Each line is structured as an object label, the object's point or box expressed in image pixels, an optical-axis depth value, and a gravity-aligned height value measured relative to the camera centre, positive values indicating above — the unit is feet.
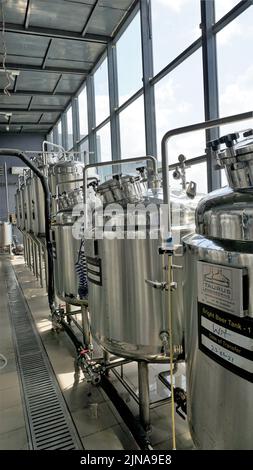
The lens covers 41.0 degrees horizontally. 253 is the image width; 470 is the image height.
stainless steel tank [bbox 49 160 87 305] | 7.19 -0.60
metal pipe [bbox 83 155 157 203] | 4.93 +0.99
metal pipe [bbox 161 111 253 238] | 3.10 +0.81
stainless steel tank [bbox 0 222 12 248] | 26.73 -0.14
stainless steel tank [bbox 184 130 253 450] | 2.25 -0.61
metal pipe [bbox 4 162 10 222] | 28.52 +3.59
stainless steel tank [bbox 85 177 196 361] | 4.26 -0.84
